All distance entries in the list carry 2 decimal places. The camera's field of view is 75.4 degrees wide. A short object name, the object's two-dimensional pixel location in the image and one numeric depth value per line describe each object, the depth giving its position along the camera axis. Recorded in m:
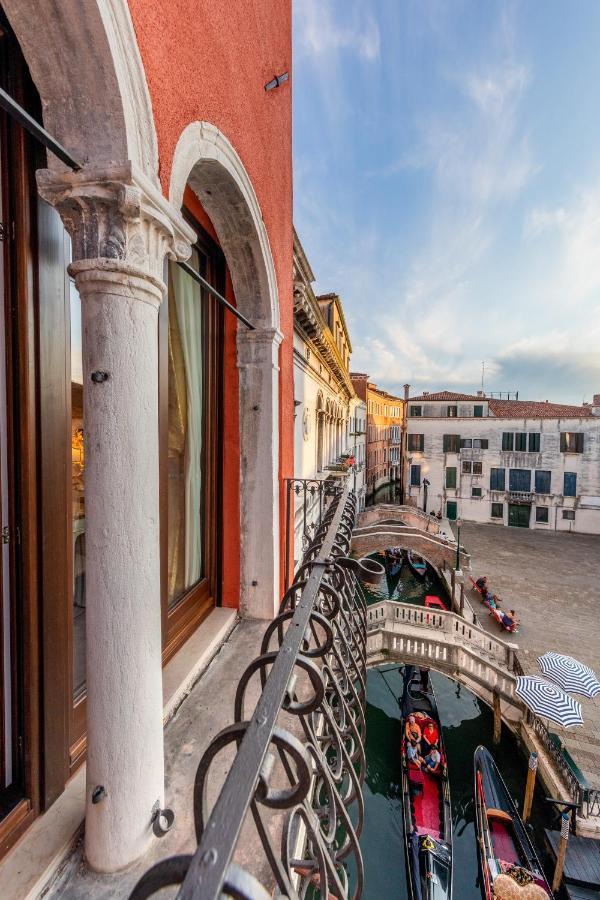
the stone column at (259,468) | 3.67
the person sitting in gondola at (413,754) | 8.15
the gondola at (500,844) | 6.10
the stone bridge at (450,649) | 9.84
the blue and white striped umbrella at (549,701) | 7.96
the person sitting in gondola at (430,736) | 8.40
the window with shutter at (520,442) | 24.89
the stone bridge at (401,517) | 20.12
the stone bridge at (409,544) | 15.66
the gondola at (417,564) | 19.71
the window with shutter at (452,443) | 26.34
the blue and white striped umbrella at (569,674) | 8.77
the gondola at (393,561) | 19.93
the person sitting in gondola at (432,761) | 8.05
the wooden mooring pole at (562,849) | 6.68
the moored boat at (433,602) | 15.23
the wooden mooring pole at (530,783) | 8.00
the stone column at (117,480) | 1.52
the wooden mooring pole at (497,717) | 9.70
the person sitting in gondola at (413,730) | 8.51
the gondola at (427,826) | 6.18
